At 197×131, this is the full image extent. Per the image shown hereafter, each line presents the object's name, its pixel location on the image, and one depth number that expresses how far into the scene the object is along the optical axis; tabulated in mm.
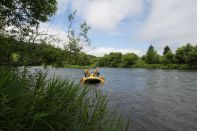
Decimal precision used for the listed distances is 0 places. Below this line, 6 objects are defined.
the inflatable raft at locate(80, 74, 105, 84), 14985
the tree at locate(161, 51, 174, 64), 50366
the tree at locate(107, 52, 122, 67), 64976
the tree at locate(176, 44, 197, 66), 44381
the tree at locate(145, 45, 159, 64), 56510
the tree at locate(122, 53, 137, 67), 59407
